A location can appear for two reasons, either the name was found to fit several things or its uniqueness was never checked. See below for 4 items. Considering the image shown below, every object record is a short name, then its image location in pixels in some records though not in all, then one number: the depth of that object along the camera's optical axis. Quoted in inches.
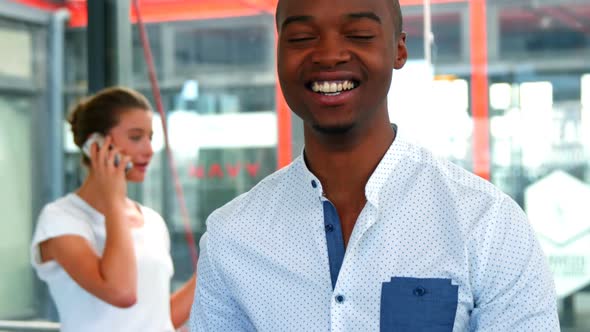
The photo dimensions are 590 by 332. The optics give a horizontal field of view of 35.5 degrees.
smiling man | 36.3
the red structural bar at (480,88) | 126.6
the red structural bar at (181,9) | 137.4
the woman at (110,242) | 79.4
